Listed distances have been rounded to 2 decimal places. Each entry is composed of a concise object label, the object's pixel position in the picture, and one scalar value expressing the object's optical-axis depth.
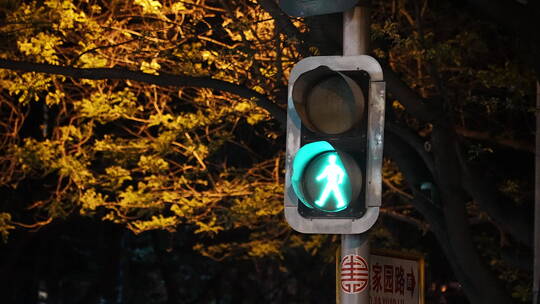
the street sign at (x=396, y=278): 11.06
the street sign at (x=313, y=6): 9.46
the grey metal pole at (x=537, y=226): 18.36
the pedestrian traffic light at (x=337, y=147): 8.94
